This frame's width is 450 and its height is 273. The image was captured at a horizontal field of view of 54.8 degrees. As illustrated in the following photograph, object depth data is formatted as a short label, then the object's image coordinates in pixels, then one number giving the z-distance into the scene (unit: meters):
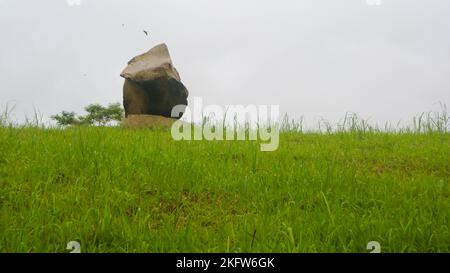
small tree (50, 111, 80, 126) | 27.16
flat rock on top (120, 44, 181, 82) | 11.45
